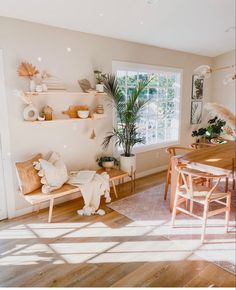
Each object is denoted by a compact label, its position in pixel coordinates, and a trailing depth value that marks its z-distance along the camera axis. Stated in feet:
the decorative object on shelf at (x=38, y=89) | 10.04
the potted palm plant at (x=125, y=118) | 12.60
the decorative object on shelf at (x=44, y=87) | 10.21
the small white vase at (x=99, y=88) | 12.00
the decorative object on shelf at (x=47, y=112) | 10.56
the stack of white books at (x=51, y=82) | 10.42
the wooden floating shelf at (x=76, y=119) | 10.45
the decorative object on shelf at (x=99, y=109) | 12.37
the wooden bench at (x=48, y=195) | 9.66
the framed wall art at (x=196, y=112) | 18.78
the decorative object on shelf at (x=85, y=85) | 11.71
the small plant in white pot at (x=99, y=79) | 12.01
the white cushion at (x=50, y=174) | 10.09
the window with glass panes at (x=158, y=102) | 14.48
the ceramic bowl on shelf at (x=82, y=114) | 11.51
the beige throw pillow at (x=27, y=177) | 9.79
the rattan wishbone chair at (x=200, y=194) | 8.34
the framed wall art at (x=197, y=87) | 18.44
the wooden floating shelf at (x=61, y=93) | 10.02
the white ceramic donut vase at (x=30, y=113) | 10.05
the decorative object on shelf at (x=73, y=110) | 11.61
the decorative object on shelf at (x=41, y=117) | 10.31
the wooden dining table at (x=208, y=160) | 9.03
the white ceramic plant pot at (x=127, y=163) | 13.02
